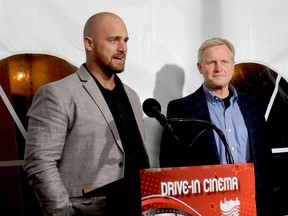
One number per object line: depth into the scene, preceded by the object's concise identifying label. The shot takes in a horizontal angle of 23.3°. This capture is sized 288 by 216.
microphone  2.39
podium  2.06
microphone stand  2.41
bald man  2.64
